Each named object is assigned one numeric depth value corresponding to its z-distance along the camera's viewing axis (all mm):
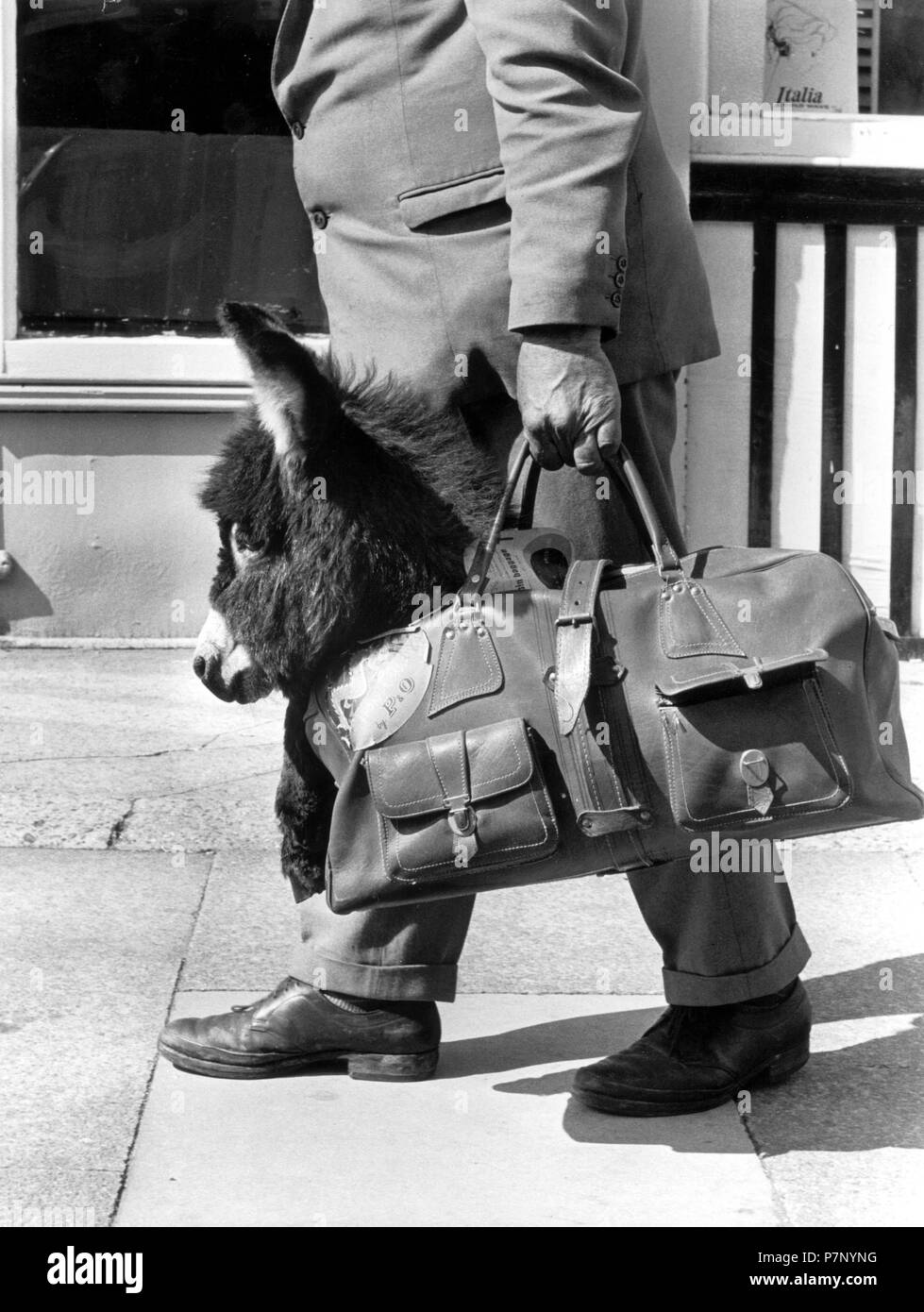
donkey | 2543
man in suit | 2508
